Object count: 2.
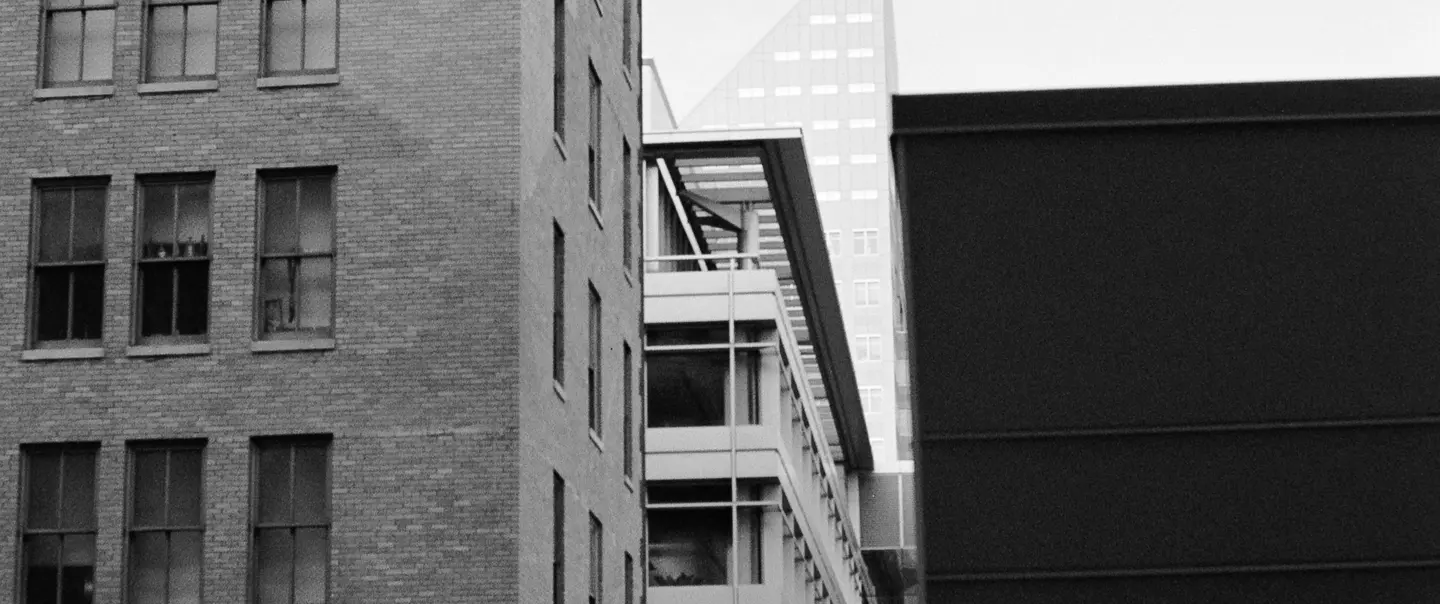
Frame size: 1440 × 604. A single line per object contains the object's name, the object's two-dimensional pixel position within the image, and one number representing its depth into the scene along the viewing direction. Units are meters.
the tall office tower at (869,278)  187.38
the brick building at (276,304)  28.11
